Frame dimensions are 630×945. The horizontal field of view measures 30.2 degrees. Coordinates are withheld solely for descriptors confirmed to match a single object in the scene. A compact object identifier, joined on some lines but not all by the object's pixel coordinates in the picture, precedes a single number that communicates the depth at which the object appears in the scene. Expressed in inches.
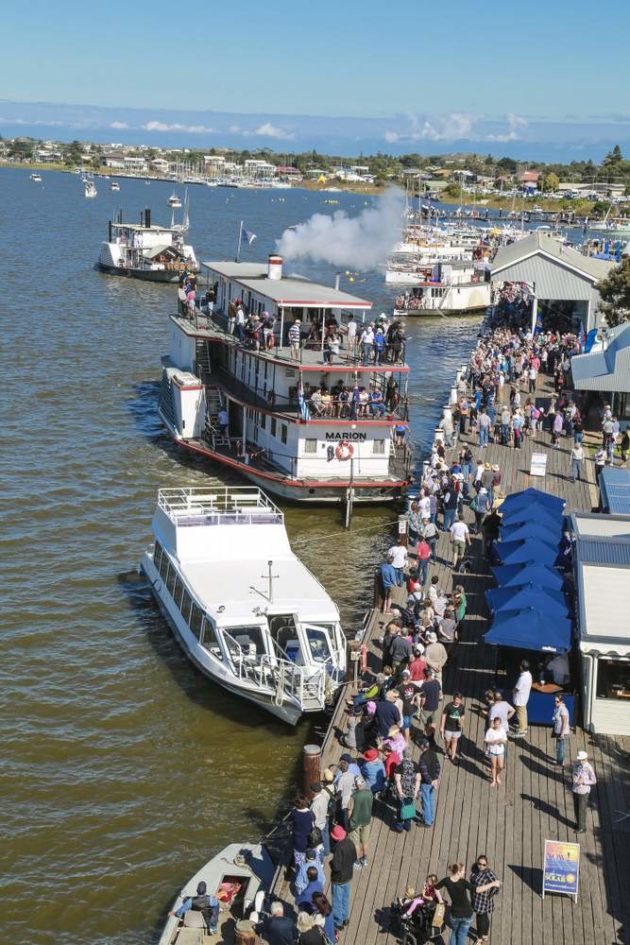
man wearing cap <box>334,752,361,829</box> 665.0
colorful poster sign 621.9
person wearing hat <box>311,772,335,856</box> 652.7
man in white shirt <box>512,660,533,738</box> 782.5
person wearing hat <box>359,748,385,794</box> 703.7
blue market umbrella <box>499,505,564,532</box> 1064.8
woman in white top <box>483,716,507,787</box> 726.5
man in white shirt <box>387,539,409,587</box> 1042.7
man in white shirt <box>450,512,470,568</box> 1138.7
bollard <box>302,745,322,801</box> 723.4
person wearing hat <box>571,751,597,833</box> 680.4
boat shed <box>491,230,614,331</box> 2281.0
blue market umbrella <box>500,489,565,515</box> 1119.6
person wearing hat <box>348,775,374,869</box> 649.0
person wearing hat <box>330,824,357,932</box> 596.1
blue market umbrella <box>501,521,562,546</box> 1015.0
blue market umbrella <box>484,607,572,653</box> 802.8
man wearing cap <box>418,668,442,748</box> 779.4
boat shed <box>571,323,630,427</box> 1627.7
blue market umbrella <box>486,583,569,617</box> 841.5
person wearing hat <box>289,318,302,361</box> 1450.5
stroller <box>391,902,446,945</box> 580.1
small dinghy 617.3
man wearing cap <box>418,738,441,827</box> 689.0
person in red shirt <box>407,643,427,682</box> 817.5
